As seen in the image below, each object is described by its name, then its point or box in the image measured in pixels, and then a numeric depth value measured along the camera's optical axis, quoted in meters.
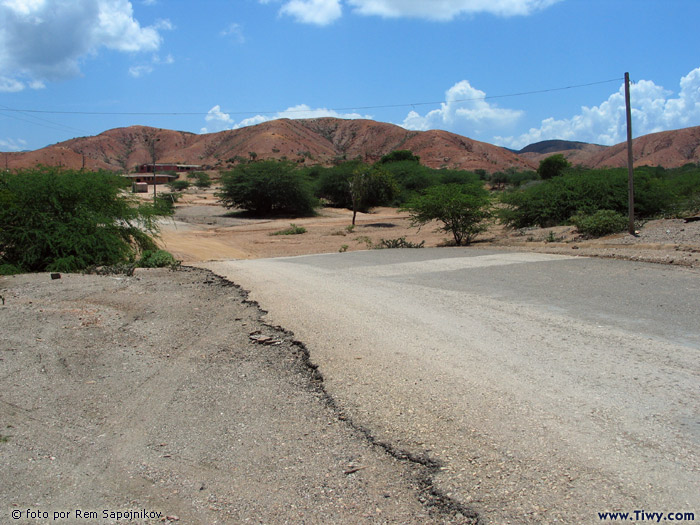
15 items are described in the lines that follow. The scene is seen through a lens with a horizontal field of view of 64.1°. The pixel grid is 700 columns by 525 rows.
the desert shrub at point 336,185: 60.66
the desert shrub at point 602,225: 20.67
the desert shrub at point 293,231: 38.68
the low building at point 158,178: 91.24
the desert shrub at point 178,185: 74.87
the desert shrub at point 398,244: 24.73
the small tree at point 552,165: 78.69
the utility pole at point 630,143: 19.33
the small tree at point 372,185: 45.98
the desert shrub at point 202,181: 81.75
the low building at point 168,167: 109.90
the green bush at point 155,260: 16.41
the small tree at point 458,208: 24.31
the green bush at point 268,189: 52.91
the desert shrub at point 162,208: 19.35
